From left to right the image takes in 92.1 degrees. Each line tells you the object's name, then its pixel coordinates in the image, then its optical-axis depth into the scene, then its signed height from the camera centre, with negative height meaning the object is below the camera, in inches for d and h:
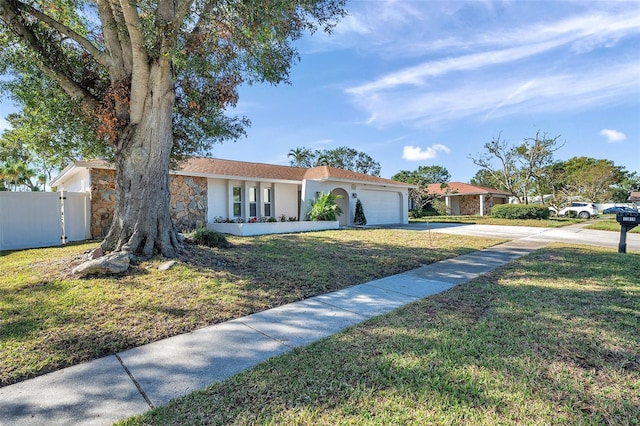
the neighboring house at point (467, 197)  1330.0 +48.4
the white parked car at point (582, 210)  1244.5 -15.7
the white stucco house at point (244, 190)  478.9 +43.8
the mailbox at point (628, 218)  336.8 -13.9
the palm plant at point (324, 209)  668.1 +1.7
